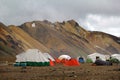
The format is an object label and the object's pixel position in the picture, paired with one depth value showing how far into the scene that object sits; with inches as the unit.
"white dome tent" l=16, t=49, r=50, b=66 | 2309.3
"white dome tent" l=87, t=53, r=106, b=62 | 3854.1
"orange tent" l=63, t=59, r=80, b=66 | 2428.4
